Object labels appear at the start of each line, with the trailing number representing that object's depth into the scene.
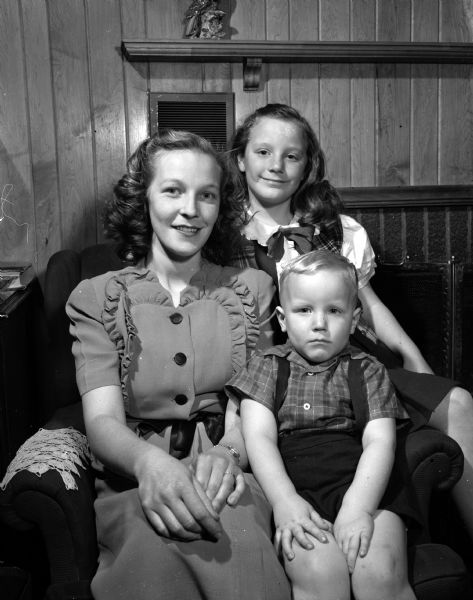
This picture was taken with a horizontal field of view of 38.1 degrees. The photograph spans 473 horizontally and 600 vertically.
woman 1.26
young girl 2.15
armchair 1.35
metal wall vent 2.65
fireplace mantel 2.54
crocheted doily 1.45
